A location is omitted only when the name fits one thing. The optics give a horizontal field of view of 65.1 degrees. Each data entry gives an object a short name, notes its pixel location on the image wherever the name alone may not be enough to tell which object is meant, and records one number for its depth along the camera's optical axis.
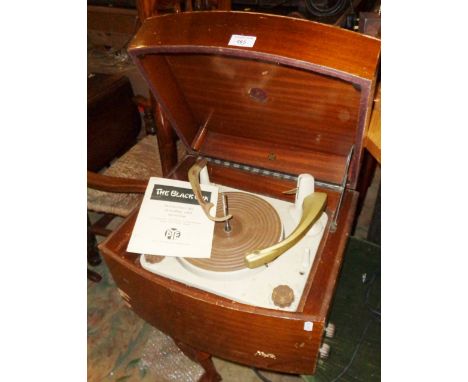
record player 0.76
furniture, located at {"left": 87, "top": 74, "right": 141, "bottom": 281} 2.15
